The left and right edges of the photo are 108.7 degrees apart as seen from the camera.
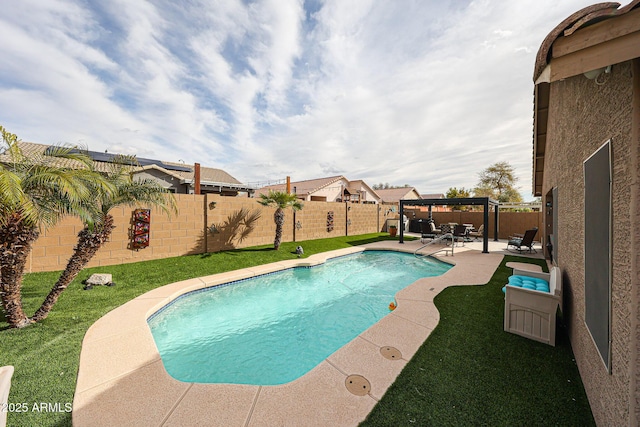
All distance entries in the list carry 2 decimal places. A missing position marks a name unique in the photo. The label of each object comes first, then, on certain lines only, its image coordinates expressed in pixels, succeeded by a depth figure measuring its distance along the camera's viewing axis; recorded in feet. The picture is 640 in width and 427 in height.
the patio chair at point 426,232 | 49.95
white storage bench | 11.85
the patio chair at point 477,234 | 49.88
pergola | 37.58
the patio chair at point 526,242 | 35.55
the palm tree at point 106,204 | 14.66
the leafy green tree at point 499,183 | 109.19
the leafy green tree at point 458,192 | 126.71
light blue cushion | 13.43
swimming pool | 13.28
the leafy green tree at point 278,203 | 37.13
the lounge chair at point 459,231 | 44.70
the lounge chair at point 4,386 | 5.95
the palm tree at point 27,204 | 11.33
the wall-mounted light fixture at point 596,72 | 5.90
